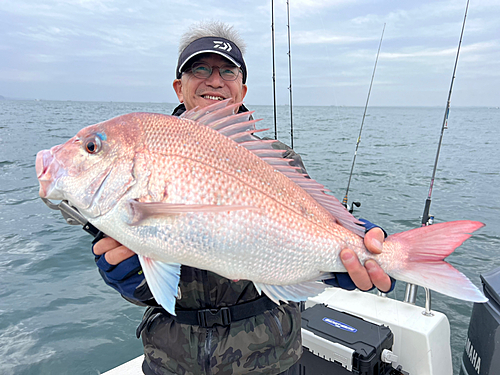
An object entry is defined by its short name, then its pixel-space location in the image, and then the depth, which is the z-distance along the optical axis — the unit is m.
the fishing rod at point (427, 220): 2.87
